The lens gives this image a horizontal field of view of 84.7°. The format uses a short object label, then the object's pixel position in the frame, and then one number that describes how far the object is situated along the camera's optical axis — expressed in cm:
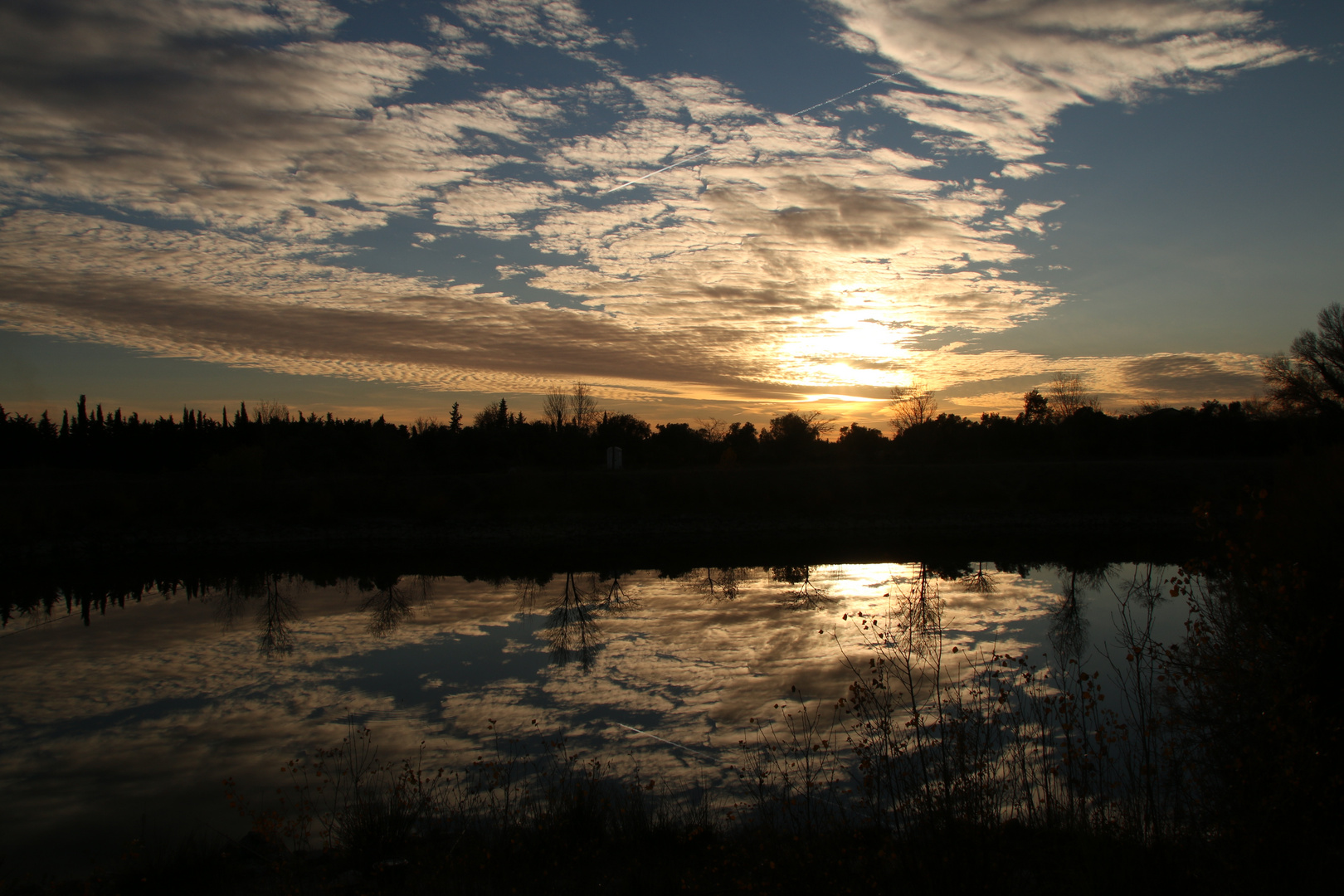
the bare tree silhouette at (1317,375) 4272
